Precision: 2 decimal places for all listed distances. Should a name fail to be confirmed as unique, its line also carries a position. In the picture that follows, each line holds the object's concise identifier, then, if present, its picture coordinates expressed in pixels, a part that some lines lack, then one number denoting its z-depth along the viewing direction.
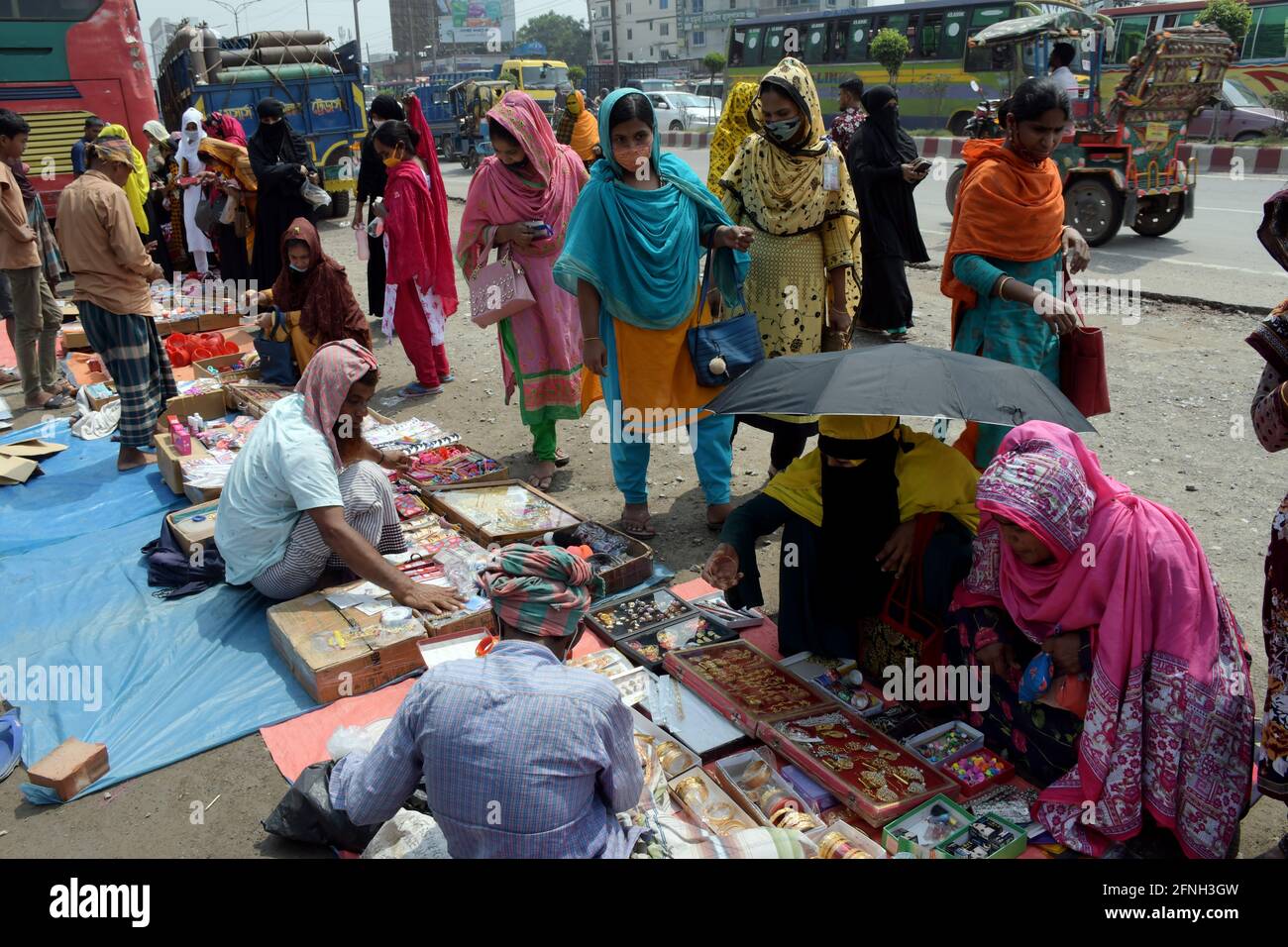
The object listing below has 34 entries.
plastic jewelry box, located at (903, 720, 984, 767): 2.65
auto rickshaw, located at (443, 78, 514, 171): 22.31
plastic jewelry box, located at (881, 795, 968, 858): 2.35
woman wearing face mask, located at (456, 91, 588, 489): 4.78
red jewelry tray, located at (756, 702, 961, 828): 2.46
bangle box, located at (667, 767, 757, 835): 2.49
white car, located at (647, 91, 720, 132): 25.80
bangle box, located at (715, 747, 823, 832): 2.48
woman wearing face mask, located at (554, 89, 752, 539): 3.82
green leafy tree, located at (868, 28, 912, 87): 19.59
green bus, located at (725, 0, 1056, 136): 18.72
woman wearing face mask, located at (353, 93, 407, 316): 7.34
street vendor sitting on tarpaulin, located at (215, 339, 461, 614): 3.37
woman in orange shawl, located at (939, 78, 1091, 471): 3.52
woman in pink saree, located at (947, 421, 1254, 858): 2.18
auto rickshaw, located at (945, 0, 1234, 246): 8.62
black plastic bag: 2.42
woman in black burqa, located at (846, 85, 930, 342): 6.62
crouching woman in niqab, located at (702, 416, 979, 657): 2.84
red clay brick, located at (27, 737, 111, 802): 2.76
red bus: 10.26
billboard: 71.88
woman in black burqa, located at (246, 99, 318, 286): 7.18
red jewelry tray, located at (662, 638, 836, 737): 2.87
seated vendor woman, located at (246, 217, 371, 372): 5.52
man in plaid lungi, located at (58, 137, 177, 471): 5.04
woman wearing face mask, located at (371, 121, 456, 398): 6.12
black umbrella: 2.50
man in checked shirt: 1.82
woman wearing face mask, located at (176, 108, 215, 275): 9.12
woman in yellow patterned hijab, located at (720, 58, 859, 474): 3.95
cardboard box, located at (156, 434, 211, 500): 4.93
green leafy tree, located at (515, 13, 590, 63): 81.06
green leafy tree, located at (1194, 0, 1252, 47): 16.33
